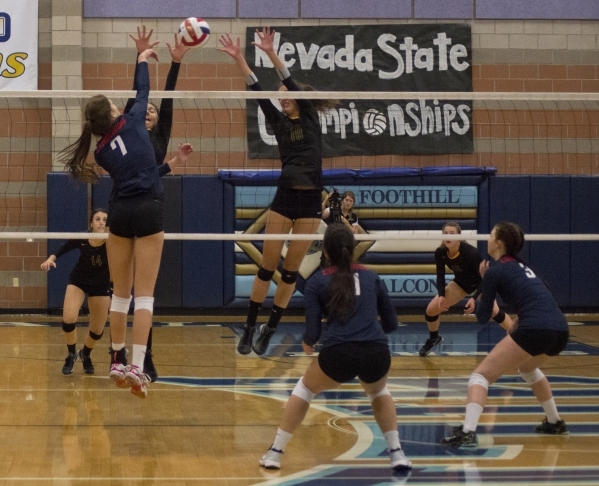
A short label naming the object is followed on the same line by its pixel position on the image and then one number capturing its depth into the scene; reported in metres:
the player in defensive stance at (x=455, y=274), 10.40
